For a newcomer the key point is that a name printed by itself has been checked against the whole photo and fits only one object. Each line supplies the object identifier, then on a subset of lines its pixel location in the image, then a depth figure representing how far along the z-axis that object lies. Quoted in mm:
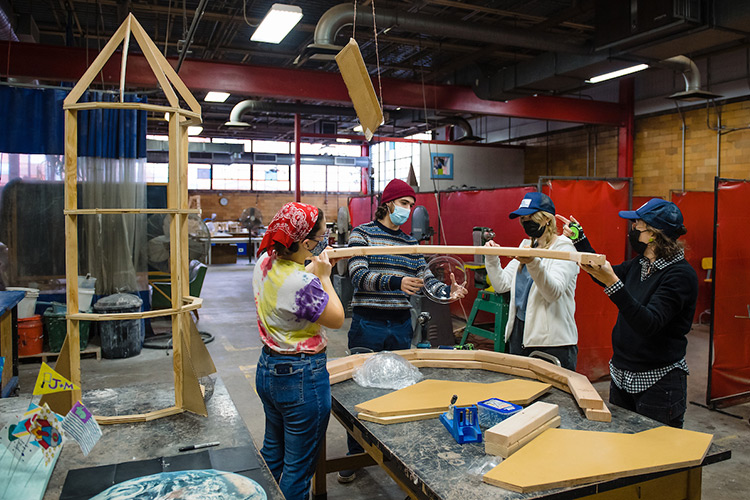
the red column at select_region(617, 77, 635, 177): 9320
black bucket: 5449
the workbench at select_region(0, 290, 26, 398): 4070
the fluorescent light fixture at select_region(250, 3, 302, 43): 5227
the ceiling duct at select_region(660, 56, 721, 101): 6285
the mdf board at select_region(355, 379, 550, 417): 2031
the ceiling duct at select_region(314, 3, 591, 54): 5621
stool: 4935
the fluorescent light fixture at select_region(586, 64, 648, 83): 6755
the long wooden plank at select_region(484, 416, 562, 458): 1680
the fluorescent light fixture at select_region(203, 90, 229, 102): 8662
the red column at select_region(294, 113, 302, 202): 10095
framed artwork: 11500
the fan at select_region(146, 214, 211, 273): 6008
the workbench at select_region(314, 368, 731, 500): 1514
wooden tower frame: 2027
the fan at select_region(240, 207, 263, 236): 14844
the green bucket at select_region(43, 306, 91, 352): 5387
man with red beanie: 2793
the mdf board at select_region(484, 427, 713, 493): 1531
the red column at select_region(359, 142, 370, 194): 16875
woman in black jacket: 2147
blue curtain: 5547
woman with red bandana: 1854
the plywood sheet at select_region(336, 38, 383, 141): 2047
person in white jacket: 2656
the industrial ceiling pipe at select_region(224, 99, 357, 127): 11220
